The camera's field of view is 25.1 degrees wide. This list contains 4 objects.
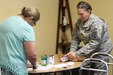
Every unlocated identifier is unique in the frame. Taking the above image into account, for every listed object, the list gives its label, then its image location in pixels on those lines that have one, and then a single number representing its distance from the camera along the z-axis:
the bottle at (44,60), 3.03
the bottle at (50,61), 3.09
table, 2.68
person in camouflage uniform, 3.13
